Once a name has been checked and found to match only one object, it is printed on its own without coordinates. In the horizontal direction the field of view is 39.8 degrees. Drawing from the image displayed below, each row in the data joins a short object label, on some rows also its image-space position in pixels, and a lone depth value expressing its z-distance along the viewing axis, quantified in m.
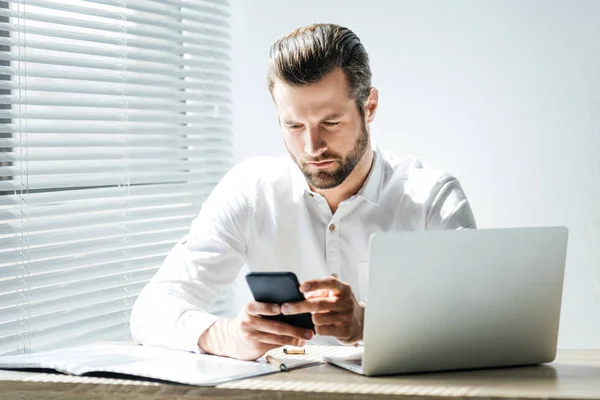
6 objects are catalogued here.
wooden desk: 1.34
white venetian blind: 2.49
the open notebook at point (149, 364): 1.46
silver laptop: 1.41
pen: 1.55
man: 2.19
